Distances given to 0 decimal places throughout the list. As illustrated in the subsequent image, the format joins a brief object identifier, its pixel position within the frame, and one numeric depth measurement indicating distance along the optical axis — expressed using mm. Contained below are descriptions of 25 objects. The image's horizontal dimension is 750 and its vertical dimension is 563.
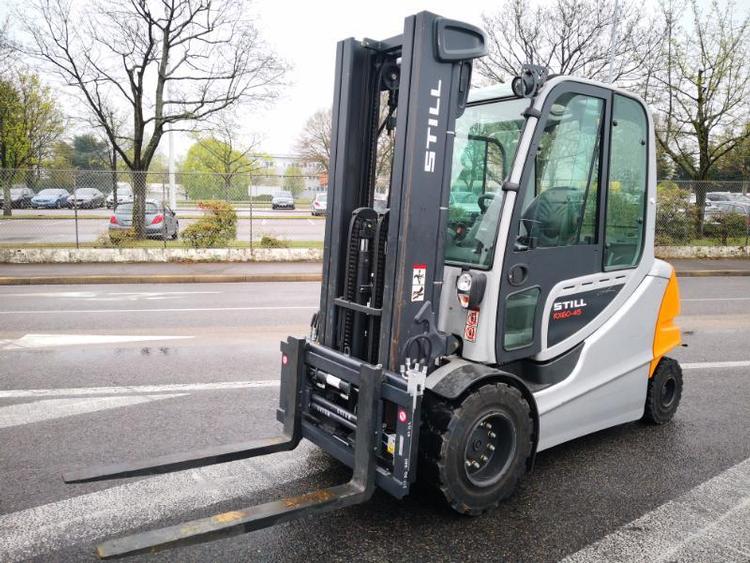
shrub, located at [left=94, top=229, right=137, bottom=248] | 16344
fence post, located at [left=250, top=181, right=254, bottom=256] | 16672
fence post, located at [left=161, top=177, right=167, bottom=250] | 16531
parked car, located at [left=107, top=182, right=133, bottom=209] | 16753
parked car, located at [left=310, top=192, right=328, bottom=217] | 20328
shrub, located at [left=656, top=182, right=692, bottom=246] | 19828
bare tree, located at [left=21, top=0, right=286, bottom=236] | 17562
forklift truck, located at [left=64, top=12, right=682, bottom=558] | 3309
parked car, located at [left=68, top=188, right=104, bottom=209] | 16547
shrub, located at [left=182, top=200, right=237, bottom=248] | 16812
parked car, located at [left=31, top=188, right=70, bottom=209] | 17219
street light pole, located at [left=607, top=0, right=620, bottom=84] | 18781
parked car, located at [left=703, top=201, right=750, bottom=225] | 20531
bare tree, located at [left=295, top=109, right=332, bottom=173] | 47844
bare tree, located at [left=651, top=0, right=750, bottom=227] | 21484
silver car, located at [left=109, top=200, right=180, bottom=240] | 16625
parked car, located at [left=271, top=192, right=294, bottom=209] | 18906
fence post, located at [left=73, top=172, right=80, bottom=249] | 15795
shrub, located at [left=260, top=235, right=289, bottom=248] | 17609
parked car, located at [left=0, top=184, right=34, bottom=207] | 16625
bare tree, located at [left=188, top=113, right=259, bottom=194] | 45062
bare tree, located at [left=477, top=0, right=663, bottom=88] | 21812
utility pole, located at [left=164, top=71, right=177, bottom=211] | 18062
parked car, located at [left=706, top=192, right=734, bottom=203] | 20652
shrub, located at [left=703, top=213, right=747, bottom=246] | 20453
